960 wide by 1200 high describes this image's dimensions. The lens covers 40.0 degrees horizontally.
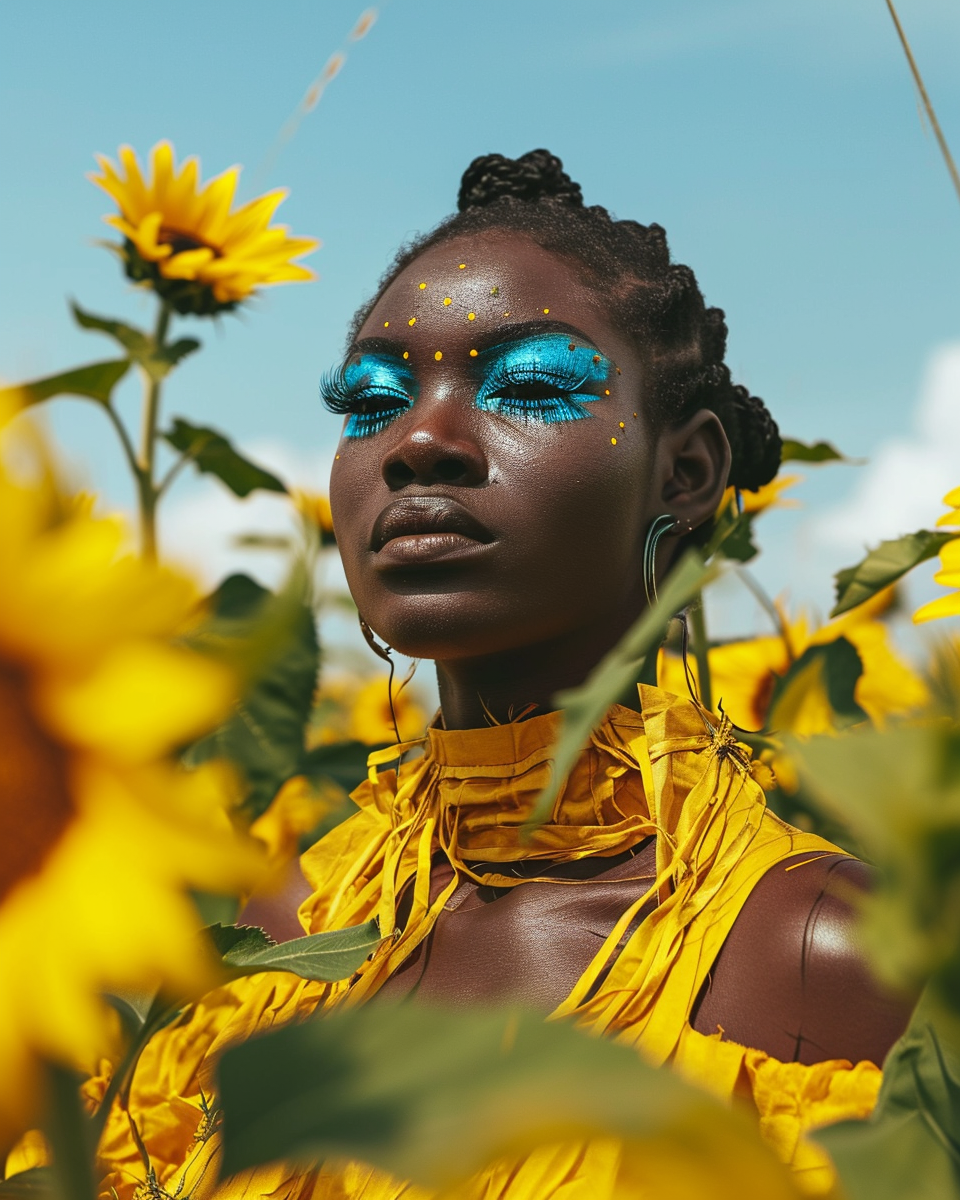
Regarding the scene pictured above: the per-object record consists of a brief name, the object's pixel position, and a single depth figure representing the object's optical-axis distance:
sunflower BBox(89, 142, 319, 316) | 2.07
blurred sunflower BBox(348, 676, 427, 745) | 3.24
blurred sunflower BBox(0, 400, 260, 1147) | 0.33
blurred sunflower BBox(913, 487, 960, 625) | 0.96
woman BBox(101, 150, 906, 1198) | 1.01
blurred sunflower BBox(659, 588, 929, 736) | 2.25
